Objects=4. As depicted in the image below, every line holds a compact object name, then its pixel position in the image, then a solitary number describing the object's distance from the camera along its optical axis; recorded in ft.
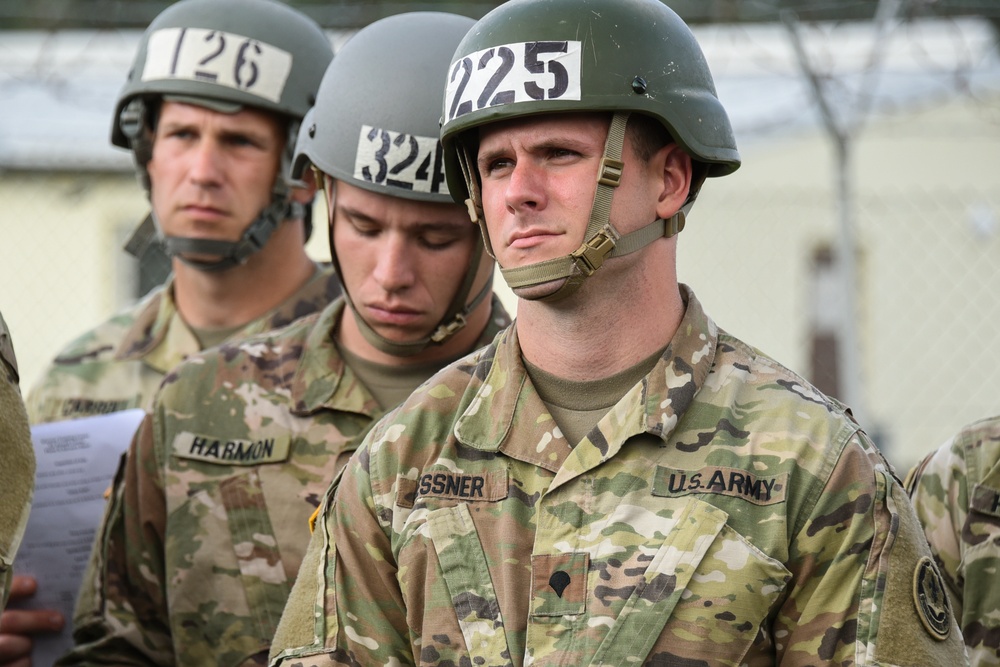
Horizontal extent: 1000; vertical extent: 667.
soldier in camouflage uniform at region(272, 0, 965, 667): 18.63
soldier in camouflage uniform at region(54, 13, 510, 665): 26.30
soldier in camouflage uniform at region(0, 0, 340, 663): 33.09
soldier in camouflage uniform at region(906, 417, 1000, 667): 24.70
